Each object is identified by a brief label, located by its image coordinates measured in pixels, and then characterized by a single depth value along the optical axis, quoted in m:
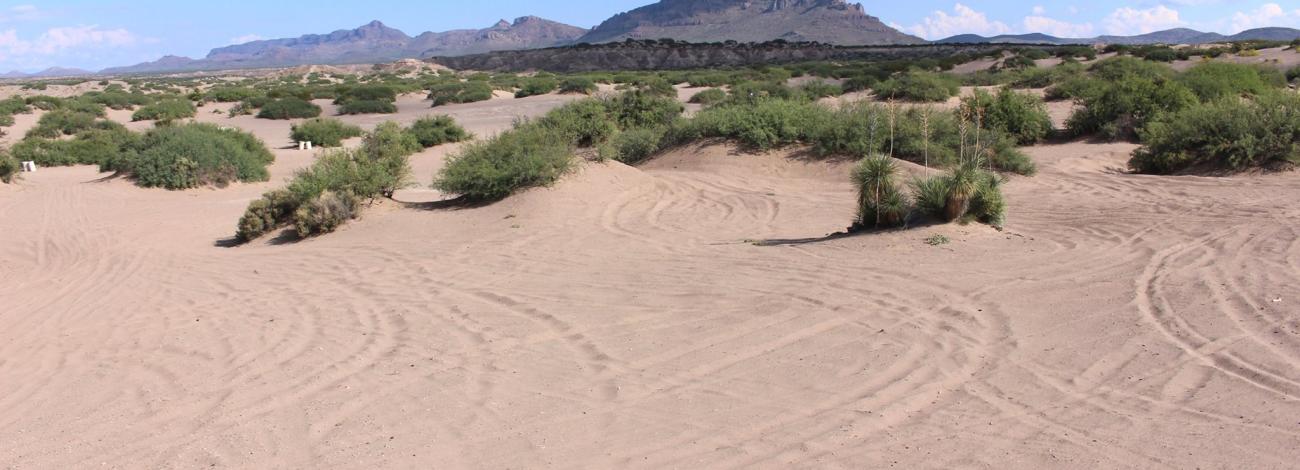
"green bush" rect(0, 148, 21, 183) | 20.64
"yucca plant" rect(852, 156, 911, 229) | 10.76
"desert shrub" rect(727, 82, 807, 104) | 31.97
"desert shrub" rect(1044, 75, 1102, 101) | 24.60
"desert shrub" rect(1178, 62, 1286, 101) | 24.45
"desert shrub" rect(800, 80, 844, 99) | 37.97
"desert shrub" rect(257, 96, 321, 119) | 43.38
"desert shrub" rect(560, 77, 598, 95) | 50.90
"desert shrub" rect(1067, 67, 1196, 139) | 22.06
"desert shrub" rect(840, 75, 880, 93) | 42.38
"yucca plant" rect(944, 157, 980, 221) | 10.40
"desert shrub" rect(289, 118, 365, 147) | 29.89
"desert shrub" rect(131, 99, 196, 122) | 43.03
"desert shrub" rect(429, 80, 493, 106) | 48.59
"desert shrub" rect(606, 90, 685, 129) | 26.02
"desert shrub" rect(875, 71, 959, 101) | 33.16
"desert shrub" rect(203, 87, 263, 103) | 54.62
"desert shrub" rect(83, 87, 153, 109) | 49.44
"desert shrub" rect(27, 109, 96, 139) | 33.23
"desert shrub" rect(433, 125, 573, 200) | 15.43
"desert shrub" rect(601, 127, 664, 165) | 22.66
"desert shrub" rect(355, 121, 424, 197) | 16.00
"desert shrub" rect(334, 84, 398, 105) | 48.53
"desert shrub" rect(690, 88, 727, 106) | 38.19
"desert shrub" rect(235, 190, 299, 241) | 14.75
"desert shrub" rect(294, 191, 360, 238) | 14.35
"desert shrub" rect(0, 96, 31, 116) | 43.46
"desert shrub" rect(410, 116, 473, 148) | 27.51
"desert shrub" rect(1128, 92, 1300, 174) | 15.86
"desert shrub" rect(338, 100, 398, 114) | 45.03
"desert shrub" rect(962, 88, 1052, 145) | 22.34
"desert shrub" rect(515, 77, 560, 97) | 50.84
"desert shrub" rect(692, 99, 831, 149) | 19.58
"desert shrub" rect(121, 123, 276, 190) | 20.80
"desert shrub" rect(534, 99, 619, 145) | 22.16
